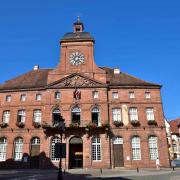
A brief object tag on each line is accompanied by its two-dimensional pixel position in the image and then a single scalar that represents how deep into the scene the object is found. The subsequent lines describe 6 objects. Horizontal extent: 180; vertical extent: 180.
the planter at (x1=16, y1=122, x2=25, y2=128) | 37.35
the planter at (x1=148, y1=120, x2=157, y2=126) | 36.81
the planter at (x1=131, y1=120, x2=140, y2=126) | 36.69
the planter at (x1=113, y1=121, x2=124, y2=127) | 36.52
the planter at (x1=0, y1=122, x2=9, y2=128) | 37.75
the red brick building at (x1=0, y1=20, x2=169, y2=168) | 35.50
